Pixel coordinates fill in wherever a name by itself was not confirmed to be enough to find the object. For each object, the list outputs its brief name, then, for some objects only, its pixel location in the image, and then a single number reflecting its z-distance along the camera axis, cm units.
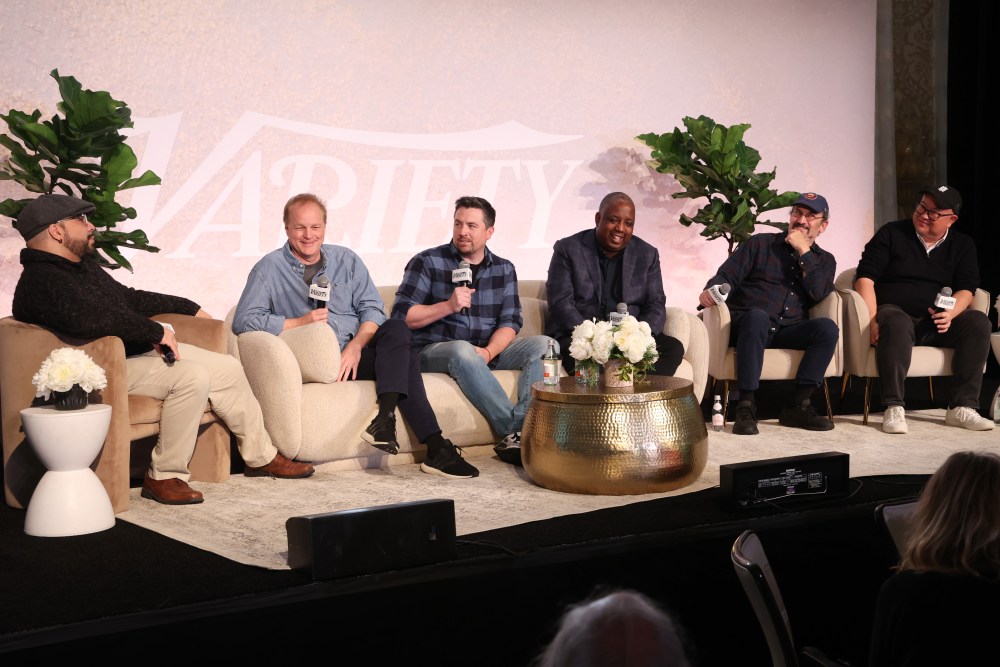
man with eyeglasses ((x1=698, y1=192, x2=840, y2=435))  516
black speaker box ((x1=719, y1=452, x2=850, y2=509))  351
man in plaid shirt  458
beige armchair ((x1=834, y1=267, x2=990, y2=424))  532
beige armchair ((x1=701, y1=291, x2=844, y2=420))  527
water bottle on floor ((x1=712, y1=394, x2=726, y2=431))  519
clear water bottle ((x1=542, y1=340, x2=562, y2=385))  402
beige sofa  416
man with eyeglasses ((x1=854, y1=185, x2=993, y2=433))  522
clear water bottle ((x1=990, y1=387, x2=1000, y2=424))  531
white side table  335
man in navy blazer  488
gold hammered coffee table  375
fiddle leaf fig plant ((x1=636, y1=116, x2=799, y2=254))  632
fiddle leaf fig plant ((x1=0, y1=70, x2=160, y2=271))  454
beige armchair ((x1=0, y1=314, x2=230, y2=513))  363
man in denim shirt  426
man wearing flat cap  361
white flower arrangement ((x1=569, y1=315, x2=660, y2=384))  386
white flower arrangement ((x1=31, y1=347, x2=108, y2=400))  339
